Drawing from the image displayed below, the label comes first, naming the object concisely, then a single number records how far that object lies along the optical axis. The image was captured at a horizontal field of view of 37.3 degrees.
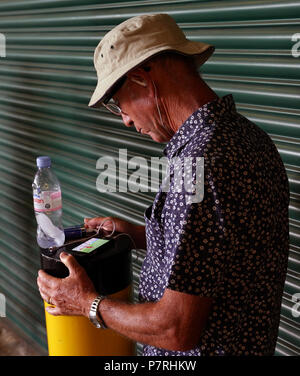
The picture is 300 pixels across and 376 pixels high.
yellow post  1.92
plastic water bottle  2.06
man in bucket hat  1.23
